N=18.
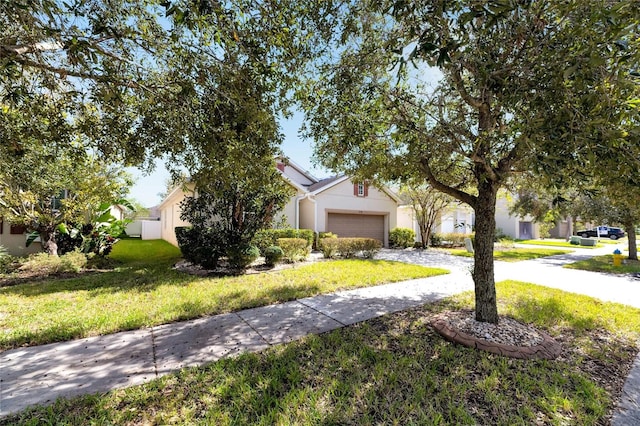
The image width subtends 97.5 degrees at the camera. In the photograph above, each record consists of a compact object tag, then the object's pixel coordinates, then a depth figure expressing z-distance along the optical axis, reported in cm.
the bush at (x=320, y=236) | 1552
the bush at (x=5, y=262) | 883
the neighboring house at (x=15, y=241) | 1145
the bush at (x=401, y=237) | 1945
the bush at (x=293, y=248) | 1126
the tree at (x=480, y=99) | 252
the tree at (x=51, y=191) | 929
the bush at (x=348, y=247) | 1295
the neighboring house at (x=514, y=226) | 3013
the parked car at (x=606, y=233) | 3388
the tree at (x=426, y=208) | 1881
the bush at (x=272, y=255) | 1024
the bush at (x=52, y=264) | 905
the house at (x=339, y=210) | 1659
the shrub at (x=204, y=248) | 928
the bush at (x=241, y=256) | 923
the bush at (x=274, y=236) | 1066
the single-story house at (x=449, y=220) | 2151
